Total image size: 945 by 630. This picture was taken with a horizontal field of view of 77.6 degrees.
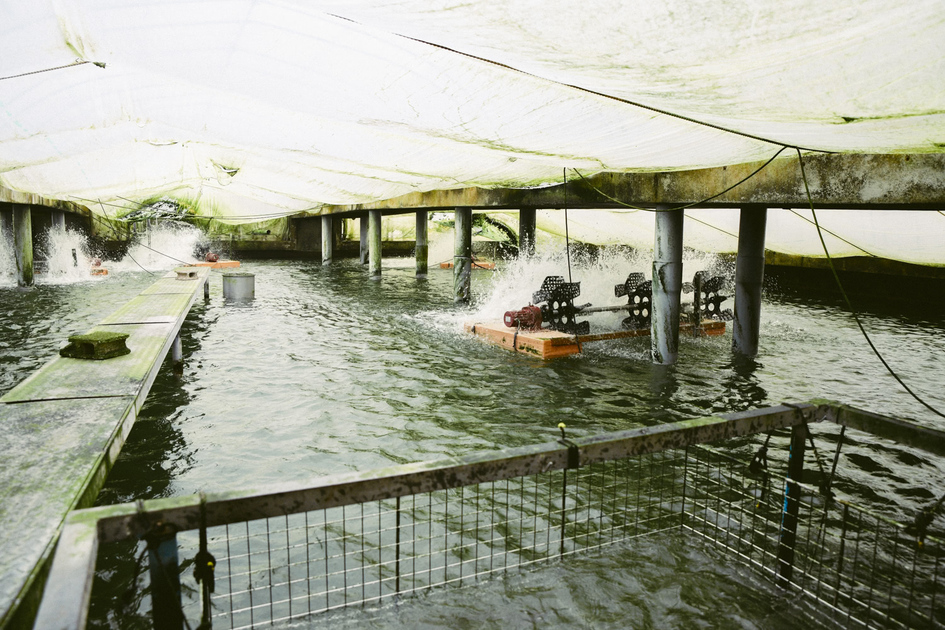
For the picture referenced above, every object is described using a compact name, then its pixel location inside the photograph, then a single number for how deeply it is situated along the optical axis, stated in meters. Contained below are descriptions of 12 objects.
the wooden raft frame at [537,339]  9.76
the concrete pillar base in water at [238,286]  15.77
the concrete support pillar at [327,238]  29.06
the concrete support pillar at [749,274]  9.46
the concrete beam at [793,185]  5.95
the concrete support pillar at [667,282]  9.12
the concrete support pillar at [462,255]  16.27
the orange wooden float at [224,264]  26.06
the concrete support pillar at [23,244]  16.39
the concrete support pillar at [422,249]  22.44
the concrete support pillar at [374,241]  22.81
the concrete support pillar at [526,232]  18.12
